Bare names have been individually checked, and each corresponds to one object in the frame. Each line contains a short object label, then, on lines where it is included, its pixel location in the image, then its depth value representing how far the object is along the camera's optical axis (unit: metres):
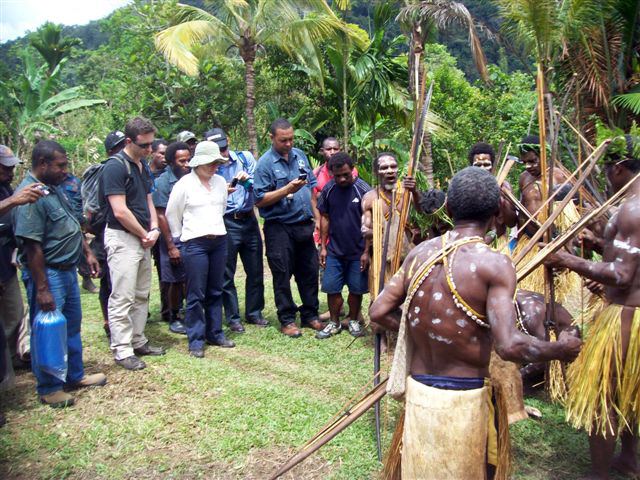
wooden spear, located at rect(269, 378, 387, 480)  3.08
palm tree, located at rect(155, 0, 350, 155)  13.29
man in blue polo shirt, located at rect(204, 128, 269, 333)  6.75
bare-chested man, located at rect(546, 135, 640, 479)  3.29
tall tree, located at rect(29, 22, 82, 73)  26.61
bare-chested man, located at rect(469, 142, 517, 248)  5.29
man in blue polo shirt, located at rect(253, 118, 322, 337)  6.56
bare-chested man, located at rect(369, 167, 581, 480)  2.56
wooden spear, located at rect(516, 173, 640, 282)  2.97
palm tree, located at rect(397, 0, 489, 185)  11.63
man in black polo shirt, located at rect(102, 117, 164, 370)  5.34
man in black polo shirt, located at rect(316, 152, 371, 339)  6.44
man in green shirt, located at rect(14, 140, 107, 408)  4.52
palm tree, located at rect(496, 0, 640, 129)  7.86
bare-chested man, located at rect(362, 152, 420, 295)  5.53
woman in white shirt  5.88
